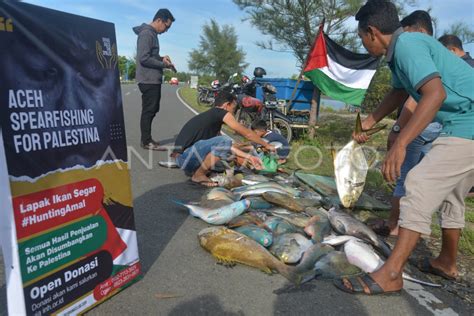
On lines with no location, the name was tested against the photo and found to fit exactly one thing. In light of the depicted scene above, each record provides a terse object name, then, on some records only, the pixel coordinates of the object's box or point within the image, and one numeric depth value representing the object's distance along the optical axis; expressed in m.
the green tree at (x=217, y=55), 49.84
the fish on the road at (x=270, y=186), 4.80
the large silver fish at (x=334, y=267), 3.12
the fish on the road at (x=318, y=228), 3.68
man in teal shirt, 2.71
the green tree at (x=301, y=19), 10.28
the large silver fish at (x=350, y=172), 4.32
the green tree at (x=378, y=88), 12.10
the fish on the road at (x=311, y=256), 3.13
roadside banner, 1.88
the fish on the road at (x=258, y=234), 3.41
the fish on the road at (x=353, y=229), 3.55
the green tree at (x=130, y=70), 94.45
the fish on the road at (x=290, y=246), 3.25
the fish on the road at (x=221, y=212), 3.91
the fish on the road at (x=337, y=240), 3.46
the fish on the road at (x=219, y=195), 4.44
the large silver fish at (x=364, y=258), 3.14
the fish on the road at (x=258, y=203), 4.34
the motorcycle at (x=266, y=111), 9.38
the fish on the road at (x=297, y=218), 3.95
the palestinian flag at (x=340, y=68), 8.85
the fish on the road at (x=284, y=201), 4.38
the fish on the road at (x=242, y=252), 3.11
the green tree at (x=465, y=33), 9.18
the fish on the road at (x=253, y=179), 5.38
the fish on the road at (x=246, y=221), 3.79
